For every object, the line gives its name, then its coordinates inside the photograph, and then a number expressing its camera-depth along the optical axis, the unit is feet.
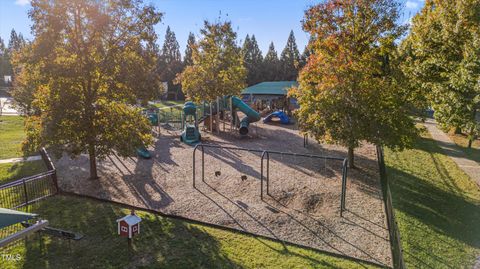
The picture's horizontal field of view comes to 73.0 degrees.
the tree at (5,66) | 257.14
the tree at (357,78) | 37.52
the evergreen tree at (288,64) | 209.15
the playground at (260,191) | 27.07
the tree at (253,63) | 213.05
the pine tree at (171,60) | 210.67
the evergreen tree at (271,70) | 211.20
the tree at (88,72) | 31.94
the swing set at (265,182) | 30.30
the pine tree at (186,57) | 213.99
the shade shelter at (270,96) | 115.24
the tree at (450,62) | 33.58
